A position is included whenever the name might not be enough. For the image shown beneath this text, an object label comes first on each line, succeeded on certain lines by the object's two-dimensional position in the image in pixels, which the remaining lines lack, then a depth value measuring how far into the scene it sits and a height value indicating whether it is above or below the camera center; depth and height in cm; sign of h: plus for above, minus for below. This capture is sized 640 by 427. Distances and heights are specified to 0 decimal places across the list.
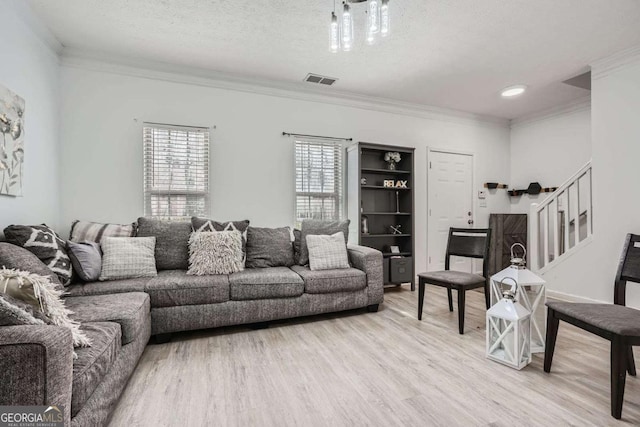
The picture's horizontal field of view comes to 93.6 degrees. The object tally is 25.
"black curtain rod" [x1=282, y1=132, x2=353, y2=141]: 379 +98
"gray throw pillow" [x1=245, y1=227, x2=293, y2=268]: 311 -39
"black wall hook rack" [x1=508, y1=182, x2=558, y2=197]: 477 +37
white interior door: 468 +18
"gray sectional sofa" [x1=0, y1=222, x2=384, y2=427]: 98 -64
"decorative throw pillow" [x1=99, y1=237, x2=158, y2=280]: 247 -40
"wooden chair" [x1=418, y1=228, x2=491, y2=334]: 258 -60
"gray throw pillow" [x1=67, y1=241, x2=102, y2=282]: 233 -40
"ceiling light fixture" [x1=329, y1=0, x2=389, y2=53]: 193 +128
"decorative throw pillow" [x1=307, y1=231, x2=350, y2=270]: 306 -42
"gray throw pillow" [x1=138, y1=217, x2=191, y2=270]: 286 -29
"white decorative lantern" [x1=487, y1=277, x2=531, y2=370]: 196 -81
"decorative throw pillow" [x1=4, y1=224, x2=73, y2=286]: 208 -25
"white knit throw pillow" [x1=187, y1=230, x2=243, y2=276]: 273 -39
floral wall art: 210 +51
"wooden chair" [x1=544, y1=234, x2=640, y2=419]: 148 -59
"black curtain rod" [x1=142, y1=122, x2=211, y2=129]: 328 +96
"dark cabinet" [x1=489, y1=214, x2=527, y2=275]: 465 -38
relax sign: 414 +39
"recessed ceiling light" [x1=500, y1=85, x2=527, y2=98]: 385 +158
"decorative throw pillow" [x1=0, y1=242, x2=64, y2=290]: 167 -30
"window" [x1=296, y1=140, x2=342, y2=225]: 388 +42
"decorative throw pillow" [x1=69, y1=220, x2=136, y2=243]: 274 -19
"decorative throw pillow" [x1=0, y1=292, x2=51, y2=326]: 107 -38
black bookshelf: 391 +9
